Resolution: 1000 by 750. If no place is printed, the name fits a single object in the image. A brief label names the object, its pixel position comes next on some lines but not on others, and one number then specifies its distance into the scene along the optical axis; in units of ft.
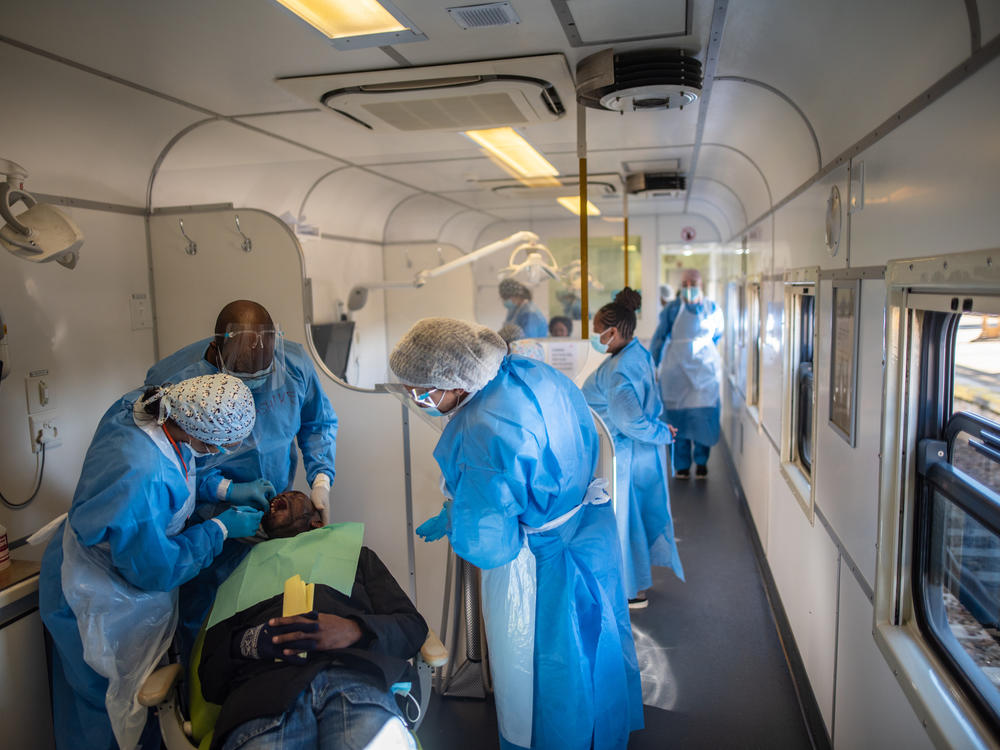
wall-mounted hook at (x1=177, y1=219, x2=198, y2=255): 10.74
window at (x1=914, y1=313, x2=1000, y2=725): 5.04
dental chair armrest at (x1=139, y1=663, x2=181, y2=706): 6.44
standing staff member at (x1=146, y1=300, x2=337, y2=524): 8.66
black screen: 19.72
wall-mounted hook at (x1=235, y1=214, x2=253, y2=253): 10.39
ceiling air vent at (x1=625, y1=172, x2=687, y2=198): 19.29
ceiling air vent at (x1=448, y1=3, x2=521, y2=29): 6.85
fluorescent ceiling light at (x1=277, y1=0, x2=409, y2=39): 6.64
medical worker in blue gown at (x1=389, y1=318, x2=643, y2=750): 6.91
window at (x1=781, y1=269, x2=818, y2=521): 12.03
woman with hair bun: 12.17
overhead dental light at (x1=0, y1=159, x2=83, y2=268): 7.66
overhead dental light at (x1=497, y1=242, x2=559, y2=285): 17.51
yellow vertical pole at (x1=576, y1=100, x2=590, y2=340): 10.42
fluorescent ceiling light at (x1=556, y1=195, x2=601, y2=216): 23.74
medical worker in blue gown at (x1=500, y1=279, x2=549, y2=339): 21.80
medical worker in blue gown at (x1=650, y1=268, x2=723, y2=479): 20.83
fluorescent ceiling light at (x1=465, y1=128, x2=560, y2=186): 13.42
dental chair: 6.48
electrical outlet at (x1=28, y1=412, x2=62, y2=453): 9.37
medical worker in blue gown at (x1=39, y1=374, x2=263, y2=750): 6.74
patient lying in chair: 6.15
